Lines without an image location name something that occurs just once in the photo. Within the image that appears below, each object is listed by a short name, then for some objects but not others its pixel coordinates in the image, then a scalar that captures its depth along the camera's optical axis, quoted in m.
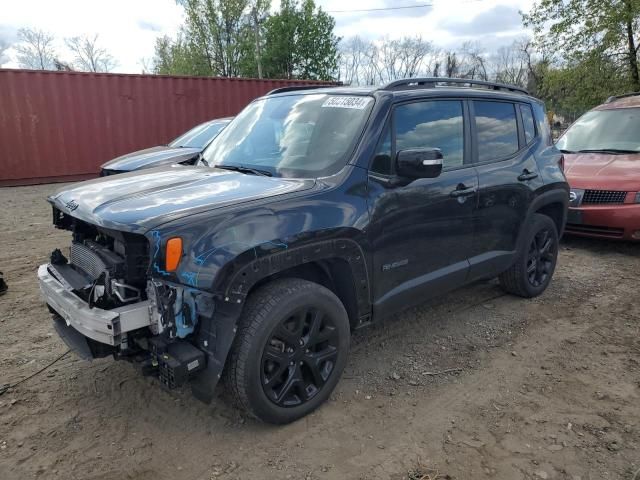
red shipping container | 11.39
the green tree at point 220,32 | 32.47
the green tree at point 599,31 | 14.13
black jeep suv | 2.43
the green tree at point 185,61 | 34.81
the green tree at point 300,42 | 29.28
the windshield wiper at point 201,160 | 3.75
